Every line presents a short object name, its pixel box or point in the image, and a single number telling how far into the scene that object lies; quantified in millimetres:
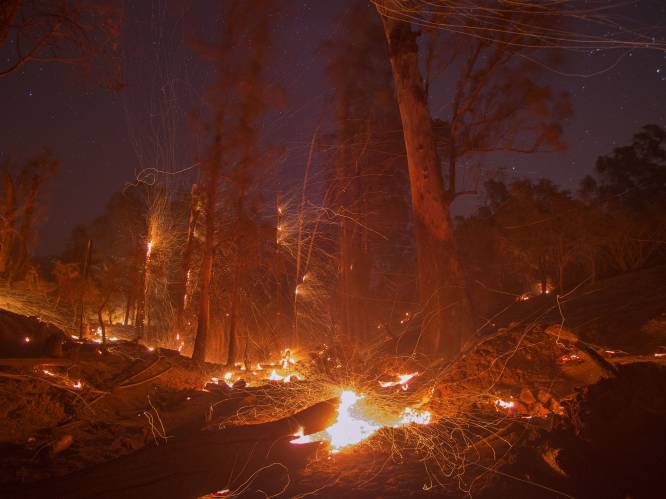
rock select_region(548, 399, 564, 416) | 5166
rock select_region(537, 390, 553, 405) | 5766
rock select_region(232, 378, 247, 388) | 11544
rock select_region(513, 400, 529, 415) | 5748
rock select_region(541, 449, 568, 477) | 4148
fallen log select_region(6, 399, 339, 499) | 5031
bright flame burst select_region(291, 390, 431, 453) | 6172
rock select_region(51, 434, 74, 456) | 5897
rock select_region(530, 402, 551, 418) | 5477
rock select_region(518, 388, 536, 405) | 5857
